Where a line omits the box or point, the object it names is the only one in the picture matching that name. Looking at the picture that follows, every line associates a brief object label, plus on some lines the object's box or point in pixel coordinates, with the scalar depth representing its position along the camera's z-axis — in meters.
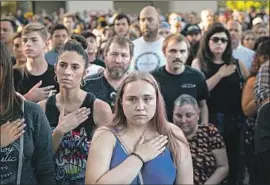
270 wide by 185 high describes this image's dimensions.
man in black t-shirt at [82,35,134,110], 4.35
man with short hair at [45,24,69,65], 6.18
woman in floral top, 4.38
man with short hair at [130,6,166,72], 5.91
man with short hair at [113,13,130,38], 7.54
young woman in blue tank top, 2.51
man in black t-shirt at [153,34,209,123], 4.91
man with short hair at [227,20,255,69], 6.55
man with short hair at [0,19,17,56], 5.96
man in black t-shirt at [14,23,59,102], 4.33
